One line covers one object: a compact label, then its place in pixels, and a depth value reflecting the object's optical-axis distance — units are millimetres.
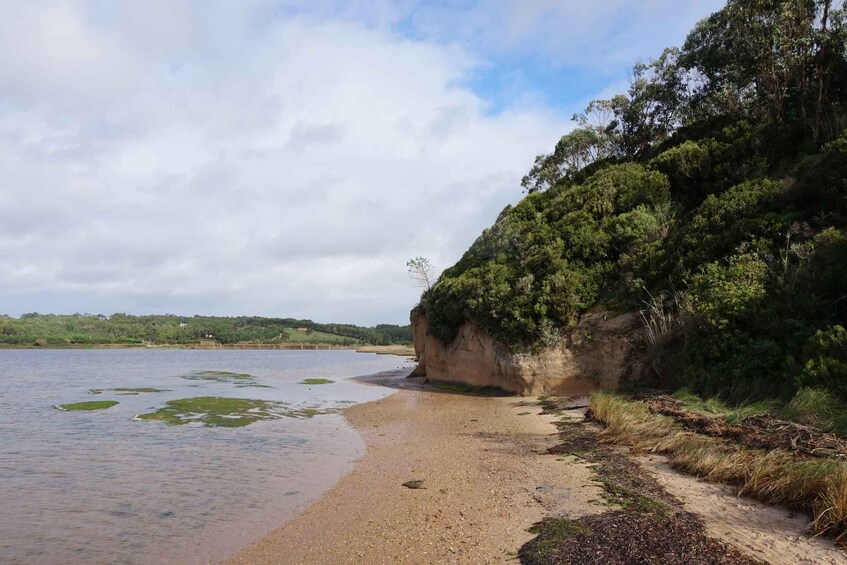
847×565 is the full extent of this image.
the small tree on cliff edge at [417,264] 48688
